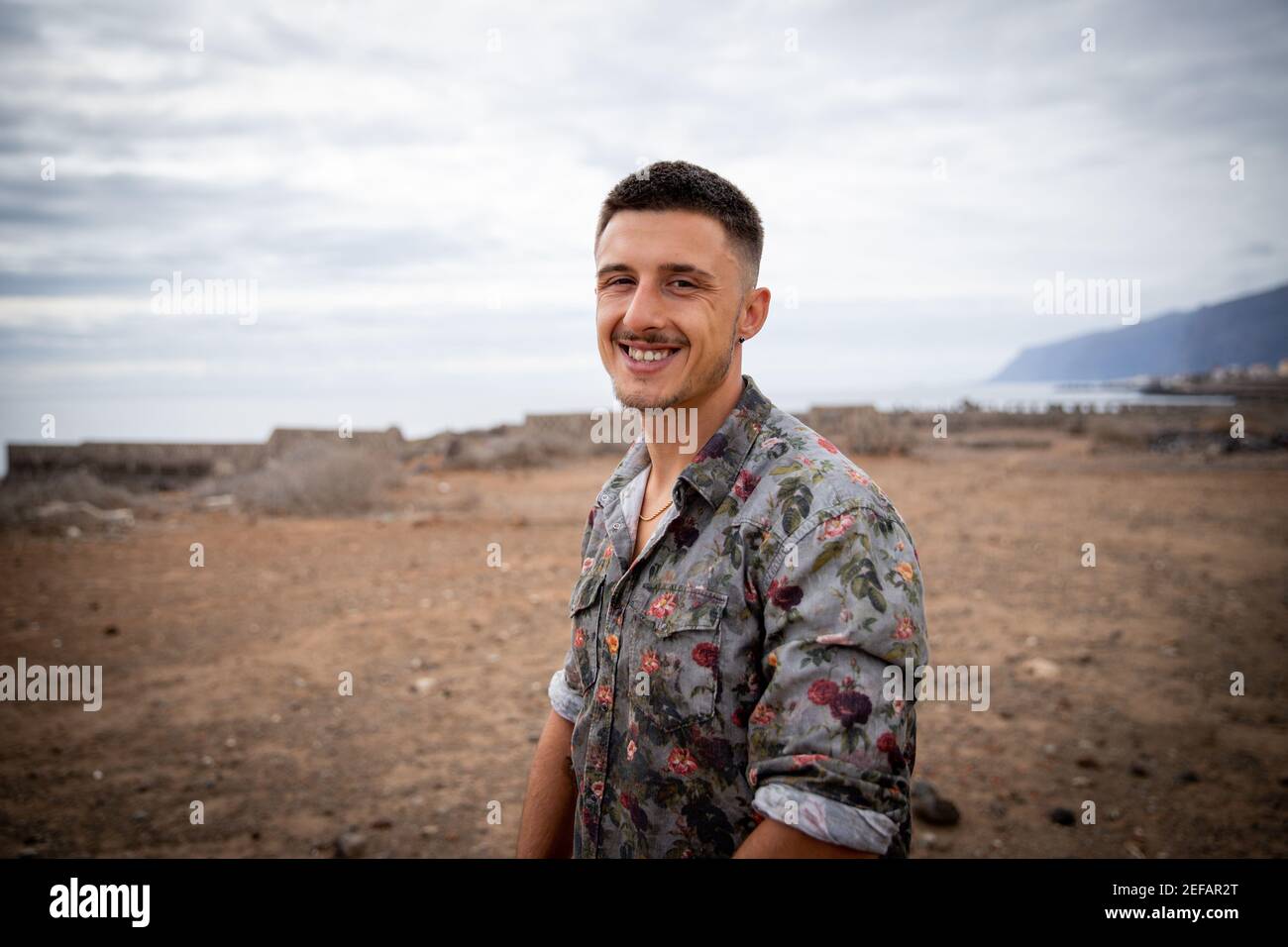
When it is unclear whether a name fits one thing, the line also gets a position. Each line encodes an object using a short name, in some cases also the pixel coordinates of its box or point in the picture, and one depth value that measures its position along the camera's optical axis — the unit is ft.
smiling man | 4.33
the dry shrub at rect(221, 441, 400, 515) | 40.42
